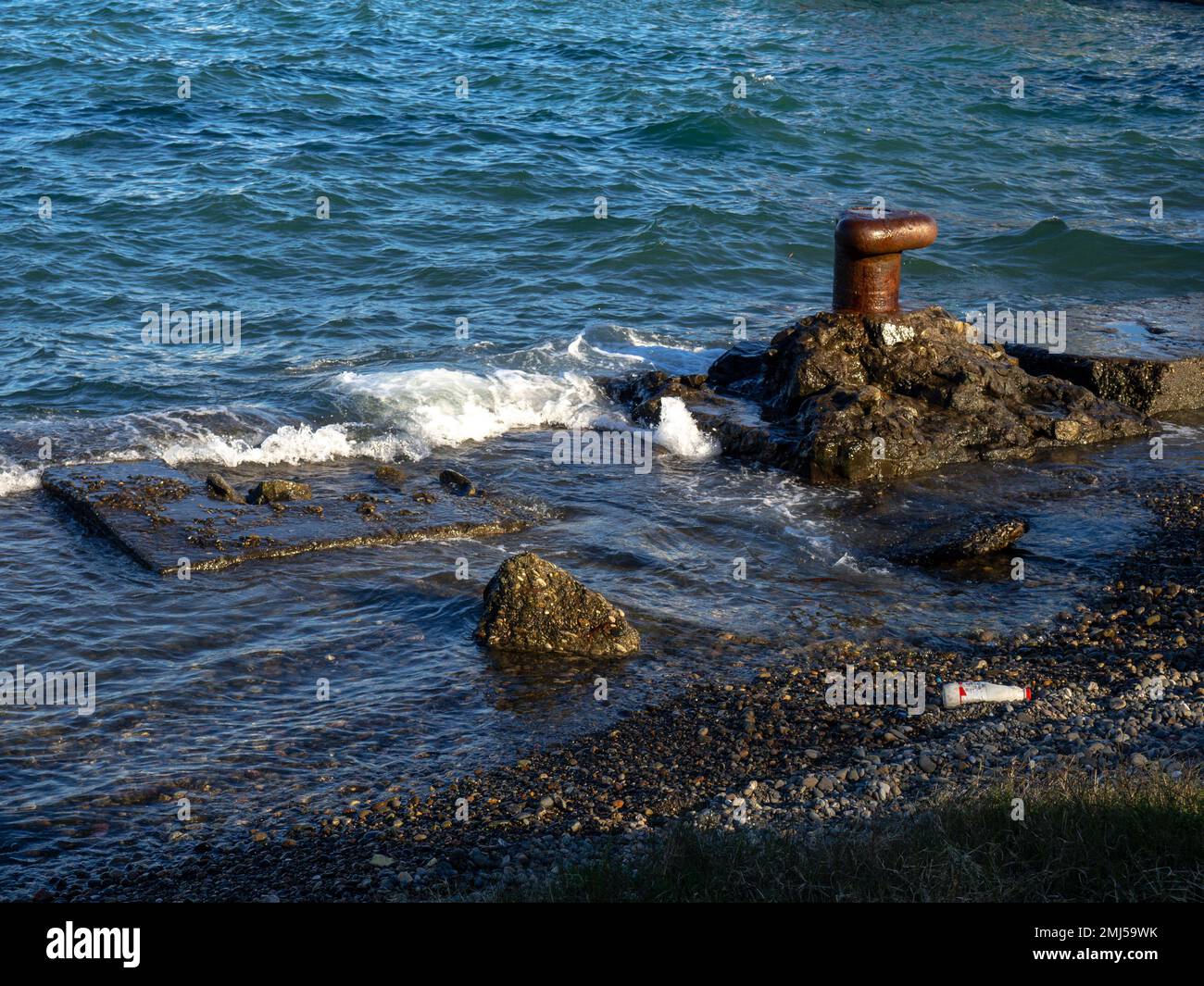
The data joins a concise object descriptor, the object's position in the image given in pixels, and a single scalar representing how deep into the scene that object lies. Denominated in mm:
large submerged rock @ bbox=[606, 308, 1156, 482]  10500
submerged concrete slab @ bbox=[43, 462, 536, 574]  8734
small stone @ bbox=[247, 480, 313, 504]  9570
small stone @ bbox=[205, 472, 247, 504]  9588
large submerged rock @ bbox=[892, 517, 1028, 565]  8859
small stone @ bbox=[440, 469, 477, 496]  10148
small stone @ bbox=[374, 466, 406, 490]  10250
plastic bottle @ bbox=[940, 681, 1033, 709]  6902
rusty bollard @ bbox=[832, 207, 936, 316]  10953
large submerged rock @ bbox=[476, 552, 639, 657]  7527
